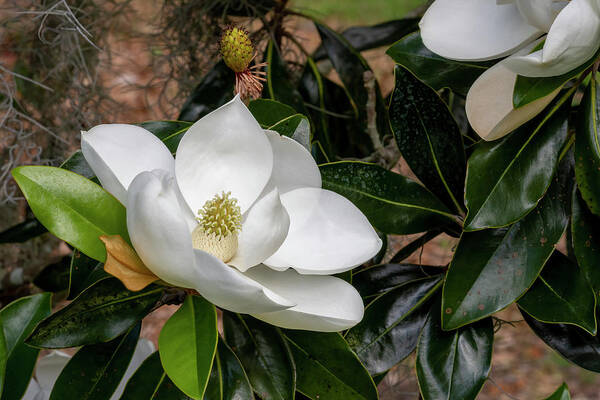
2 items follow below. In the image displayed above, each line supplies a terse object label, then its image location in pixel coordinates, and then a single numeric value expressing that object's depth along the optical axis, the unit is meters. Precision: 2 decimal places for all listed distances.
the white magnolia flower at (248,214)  1.21
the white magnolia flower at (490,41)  1.29
